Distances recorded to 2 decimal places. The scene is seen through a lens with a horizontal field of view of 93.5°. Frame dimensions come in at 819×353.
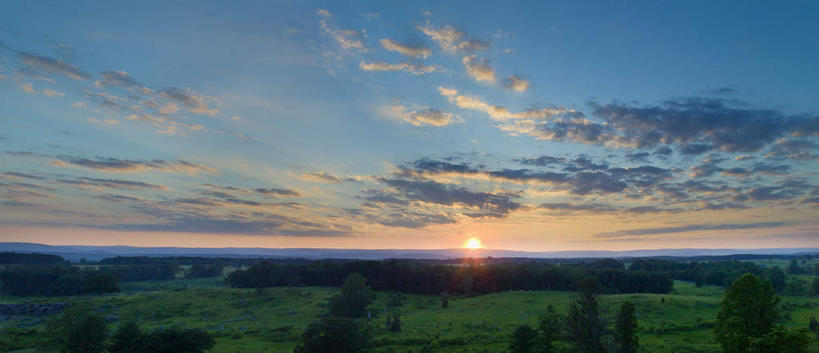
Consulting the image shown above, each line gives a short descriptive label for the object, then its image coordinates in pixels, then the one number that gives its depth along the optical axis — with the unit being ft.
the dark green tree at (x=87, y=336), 200.34
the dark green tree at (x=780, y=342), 95.71
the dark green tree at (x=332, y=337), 192.95
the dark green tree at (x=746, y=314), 117.39
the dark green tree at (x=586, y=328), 141.28
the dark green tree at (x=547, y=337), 164.24
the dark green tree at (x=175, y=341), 173.88
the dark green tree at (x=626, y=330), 174.70
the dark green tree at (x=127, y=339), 173.99
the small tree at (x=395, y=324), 286.46
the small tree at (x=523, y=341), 167.12
